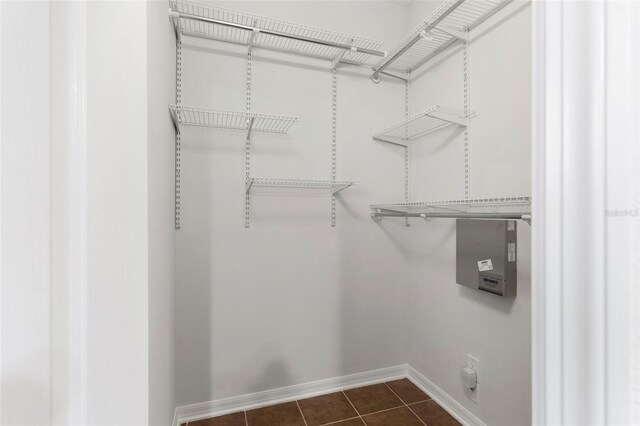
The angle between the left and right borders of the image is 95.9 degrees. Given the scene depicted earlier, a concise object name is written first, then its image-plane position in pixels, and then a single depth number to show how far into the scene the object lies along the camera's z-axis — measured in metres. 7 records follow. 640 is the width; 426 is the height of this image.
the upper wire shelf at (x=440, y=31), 1.46
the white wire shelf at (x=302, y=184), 1.67
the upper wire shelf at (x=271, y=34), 1.53
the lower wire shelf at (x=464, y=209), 1.19
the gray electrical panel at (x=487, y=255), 1.35
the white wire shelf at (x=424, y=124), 1.58
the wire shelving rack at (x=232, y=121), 1.52
